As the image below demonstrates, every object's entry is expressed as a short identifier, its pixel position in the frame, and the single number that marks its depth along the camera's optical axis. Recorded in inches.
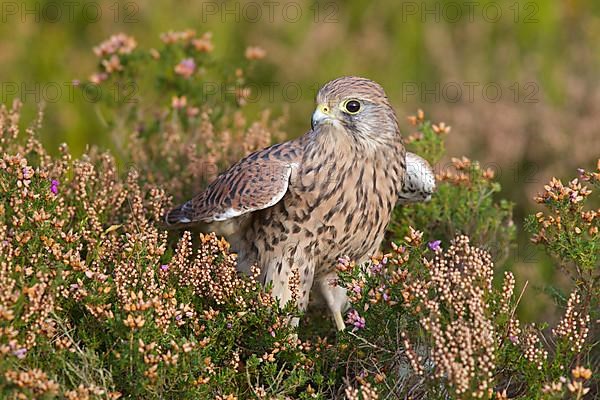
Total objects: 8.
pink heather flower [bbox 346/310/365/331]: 278.4
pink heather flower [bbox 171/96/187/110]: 425.1
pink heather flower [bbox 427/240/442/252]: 273.6
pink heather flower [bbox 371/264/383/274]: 275.9
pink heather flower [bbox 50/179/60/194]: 305.7
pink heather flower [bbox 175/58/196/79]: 424.5
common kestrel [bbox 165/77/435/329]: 322.0
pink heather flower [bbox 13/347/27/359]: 236.7
